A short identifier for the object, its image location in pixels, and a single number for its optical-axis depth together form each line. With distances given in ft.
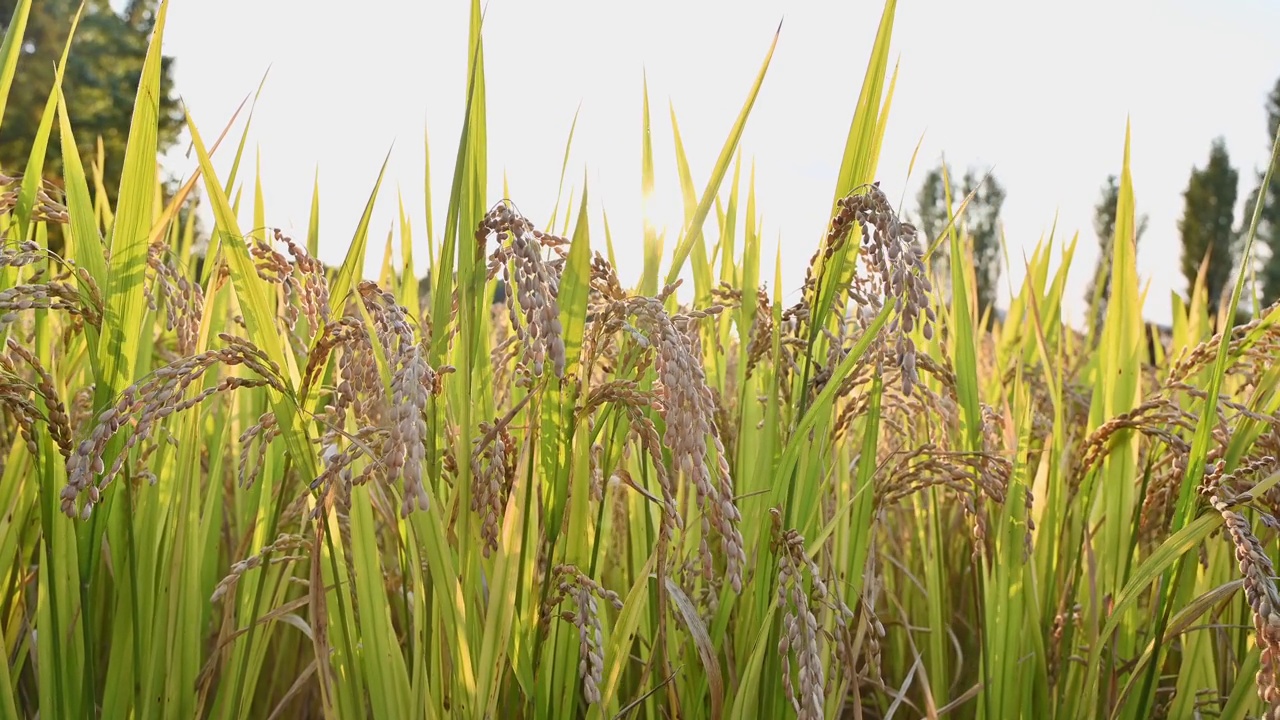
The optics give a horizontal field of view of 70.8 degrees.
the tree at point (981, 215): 149.18
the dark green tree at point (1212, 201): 137.49
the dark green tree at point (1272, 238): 119.85
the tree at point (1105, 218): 140.67
